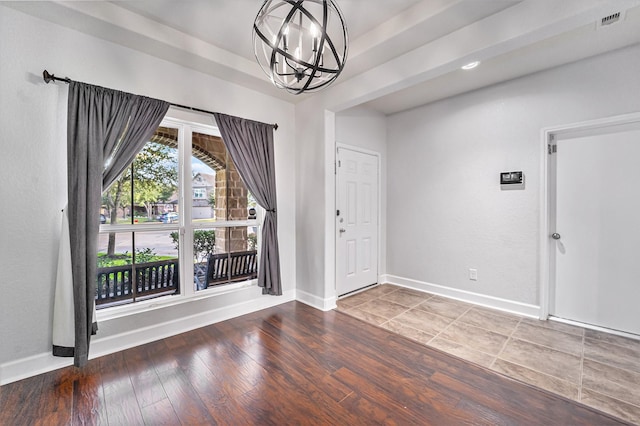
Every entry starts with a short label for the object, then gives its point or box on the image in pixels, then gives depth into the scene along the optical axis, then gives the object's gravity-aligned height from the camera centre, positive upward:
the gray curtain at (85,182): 2.10 +0.25
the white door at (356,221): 3.83 -0.15
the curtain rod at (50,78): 2.07 +1.03
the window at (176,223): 2.50 -0.11
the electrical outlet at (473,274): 3.56 -0.84
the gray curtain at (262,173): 3.05 +0.46
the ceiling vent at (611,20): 2.02 +1.46
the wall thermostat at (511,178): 3.18 +0.38
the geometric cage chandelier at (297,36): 1.46 +1.03
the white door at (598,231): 2.64 -0.22
